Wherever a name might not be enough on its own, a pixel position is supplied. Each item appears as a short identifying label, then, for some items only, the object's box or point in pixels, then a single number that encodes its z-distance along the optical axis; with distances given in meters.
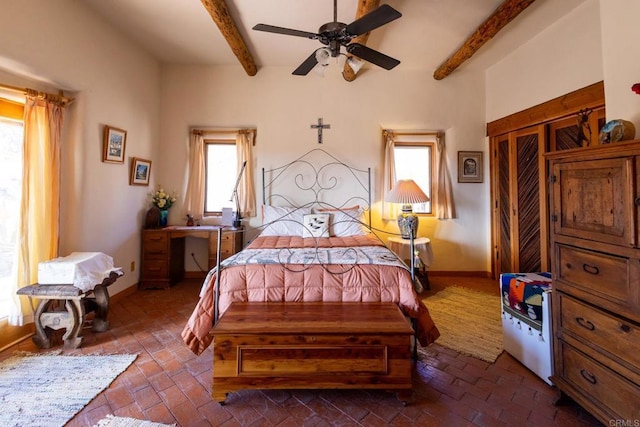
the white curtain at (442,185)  4.10
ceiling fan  1.82
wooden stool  2.14
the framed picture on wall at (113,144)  3.03
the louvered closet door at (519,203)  3.28
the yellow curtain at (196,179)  4.04
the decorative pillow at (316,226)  3.26
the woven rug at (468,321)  2.21
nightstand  3.55
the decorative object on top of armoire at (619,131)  1.47
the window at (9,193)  2.26
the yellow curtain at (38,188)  2.29
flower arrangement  3.84
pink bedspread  1.98
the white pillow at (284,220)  3.43
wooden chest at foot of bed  1.56
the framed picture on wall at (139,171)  3.50
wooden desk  3.56
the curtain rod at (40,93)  2.19
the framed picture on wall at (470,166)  4.16
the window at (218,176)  4.15
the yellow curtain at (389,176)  4.08
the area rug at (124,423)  1.44
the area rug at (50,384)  1.52
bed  1.97
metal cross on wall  4.02
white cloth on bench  2.20
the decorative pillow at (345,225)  3.35
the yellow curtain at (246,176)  4.02
